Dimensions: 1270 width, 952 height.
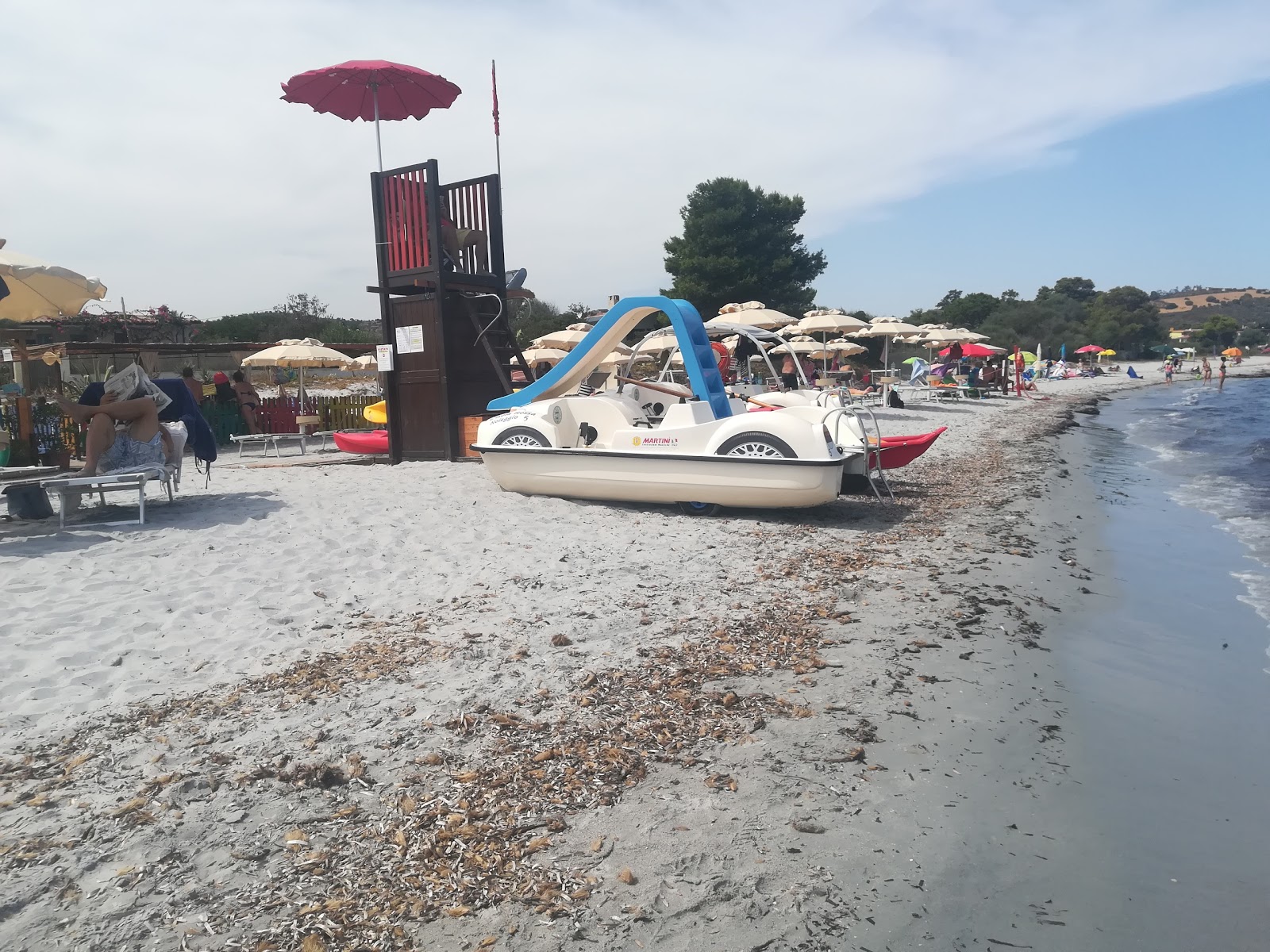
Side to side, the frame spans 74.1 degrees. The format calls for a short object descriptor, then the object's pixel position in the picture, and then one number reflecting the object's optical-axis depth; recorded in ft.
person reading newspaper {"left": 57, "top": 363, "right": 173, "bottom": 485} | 23.92
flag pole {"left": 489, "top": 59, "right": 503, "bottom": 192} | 40.22
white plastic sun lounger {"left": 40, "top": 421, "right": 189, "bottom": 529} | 22.26
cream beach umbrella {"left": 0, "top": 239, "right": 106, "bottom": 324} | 27.48
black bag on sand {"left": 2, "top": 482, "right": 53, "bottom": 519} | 23.15
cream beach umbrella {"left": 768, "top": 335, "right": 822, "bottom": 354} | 80.19
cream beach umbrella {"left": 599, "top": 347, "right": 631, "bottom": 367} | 59.88
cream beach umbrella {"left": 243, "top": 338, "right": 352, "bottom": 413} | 57.67
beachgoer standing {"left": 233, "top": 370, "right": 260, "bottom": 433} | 54.80
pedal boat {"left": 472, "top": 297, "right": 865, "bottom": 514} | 24.63
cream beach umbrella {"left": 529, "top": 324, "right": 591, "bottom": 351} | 69.05
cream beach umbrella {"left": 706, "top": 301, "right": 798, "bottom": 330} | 61.63
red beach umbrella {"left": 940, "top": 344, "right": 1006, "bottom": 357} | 104.99
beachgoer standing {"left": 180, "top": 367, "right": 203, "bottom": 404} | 48.92
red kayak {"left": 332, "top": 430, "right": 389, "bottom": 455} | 41.96
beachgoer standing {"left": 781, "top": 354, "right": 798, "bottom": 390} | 46.85
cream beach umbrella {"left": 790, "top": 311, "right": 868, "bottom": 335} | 72.64
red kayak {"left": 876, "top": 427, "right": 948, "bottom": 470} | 29.81
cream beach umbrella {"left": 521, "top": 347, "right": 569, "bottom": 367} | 69.67
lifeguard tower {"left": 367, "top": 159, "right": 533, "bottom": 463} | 37.91
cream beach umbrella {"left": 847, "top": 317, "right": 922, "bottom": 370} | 83.80
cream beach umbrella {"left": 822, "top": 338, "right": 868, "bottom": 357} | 86.43
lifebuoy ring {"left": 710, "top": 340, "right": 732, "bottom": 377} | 46.29
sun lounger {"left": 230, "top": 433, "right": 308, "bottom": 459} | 43.95
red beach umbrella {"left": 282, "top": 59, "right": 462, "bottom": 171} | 37.04
